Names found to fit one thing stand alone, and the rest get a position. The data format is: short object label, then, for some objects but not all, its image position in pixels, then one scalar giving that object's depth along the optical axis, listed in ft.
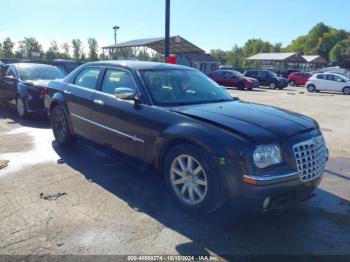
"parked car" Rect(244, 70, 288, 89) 97.32
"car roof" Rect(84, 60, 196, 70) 16.16
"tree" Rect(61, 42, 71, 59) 289.33
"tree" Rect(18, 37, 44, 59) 265.91
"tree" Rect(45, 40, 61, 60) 240.12
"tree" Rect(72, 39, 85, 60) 300.81
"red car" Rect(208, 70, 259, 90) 87.25
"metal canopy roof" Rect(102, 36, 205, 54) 116.67
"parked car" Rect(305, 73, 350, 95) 88.48
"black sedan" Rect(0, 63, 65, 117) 29.94
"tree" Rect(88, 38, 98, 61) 292.81
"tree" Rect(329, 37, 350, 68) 285.00
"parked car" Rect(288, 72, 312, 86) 116.88
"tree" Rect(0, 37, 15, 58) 252.83
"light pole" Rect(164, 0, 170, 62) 29.76
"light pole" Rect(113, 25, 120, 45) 161.95
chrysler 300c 11.16
